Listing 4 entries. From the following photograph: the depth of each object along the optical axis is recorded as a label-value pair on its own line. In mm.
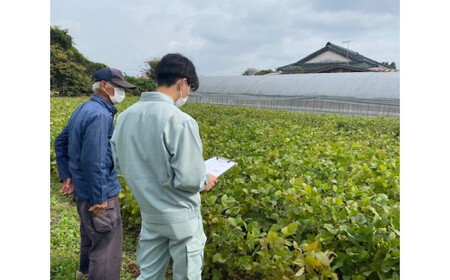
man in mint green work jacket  1673
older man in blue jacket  2230
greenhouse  15955
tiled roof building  26856
